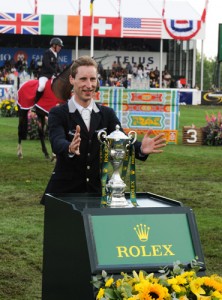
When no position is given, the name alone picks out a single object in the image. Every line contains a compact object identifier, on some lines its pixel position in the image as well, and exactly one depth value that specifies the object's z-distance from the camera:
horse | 17.64
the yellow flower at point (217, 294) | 4.43
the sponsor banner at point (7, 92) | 37.09
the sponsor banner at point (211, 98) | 46.97
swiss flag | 55.06
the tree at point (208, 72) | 161.50
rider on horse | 17.75
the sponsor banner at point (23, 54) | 63.30
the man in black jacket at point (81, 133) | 5.90
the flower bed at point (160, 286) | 4.34
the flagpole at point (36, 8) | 52.71
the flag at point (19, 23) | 54.25
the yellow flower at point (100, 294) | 4.38
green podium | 4.61
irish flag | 54.06
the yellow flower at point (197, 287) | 4.45
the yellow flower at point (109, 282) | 4.40
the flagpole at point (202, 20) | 51.10
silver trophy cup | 4.97
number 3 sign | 22.23
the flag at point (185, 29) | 53.47
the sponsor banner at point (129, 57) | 63.27
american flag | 55.38
